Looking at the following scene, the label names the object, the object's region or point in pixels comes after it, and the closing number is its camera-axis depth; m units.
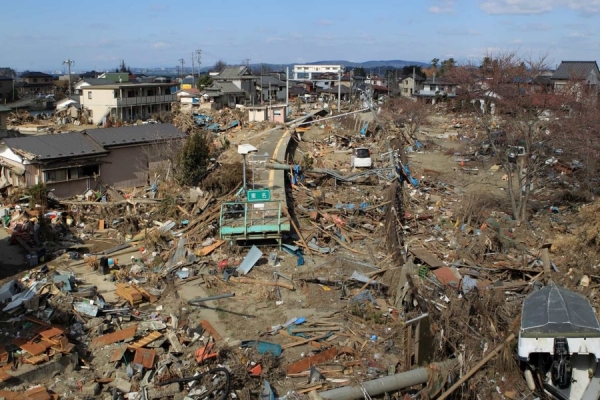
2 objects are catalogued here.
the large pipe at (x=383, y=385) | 7.52
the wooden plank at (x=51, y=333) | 9.30
